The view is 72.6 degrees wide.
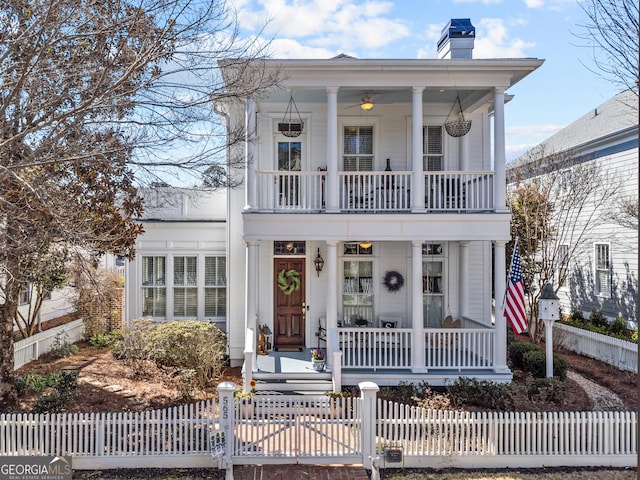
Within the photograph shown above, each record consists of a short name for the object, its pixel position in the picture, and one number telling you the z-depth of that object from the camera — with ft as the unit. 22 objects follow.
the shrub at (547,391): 28.73
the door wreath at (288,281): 38.52
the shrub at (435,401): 27.11
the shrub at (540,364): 32.65
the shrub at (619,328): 44.47
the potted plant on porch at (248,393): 28.14
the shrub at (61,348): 39.45
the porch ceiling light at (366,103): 34.63
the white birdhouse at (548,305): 31.89
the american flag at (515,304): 31.09
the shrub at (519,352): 36.35
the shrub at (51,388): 25.04
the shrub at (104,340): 44.09
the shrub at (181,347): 34.06
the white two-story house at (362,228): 31.89
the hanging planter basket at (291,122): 37.60
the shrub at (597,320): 49.14
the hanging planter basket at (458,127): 34.45
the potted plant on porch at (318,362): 31.65
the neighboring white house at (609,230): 48.44
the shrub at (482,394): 27.45
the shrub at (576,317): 51.31
